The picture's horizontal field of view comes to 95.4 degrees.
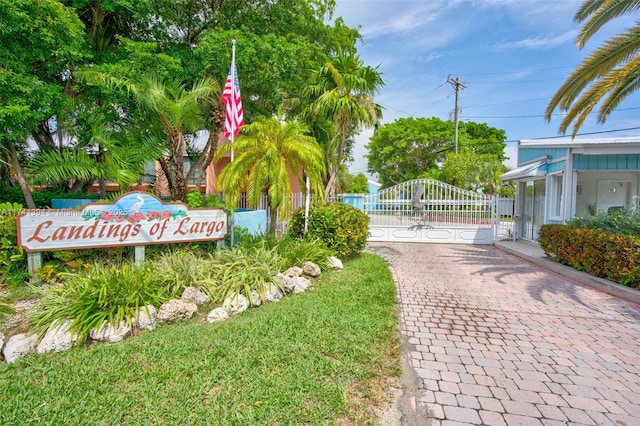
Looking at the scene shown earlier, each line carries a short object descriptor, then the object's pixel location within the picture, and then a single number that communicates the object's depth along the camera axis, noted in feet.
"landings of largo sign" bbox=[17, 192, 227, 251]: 15.48
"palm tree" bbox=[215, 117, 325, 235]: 22.16
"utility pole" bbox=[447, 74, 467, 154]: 76.77
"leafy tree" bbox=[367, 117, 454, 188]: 91.30
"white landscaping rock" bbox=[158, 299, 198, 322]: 12.67
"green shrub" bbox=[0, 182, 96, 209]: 30.82
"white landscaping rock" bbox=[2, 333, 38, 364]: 9.96
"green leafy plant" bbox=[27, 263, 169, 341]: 11.34
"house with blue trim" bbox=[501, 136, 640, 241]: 26.81
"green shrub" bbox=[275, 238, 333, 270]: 20.16
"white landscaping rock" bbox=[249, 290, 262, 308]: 14.69
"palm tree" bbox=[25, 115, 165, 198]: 21.24
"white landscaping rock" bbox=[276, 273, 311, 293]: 16.62
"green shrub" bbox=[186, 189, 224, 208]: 21.03
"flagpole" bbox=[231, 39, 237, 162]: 20.61
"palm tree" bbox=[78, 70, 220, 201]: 21.80
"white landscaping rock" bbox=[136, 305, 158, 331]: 12.02
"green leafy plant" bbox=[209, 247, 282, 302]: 15.15
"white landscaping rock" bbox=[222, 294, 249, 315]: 13.91
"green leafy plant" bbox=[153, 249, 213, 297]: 14.76
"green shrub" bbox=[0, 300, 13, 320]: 12.86
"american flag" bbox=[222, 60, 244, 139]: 20.66
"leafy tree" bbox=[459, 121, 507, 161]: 92.02
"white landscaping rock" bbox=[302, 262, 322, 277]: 19.52
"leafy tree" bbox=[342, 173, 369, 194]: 95.40
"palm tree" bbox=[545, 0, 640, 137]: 19.30
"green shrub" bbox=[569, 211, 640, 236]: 19.26
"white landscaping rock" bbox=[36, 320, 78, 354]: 10.36
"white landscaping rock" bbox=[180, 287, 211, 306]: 14.10
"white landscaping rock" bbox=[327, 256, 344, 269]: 21.73
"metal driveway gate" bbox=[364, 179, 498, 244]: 36.06
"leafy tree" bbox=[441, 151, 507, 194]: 66.13
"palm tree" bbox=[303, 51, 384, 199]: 31.86
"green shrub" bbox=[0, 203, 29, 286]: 15.62
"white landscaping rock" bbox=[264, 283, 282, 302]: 15.43
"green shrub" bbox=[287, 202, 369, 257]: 23.88
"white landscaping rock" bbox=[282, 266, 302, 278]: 18.13
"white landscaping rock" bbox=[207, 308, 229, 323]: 13.10
